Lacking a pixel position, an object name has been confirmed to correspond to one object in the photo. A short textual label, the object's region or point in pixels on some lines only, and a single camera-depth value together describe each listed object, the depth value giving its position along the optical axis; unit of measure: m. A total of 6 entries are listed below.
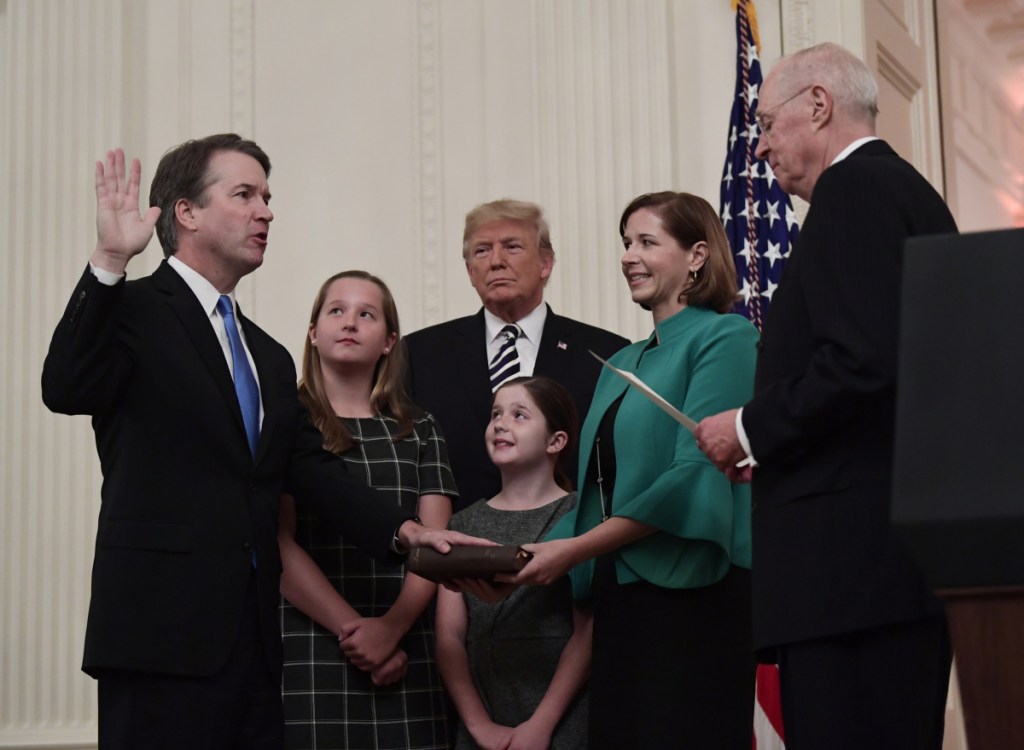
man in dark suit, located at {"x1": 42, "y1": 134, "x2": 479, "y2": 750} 2.72
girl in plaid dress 3.37
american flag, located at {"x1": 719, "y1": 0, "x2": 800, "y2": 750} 5.30
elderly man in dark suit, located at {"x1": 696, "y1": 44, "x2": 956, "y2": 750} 2.36
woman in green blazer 3.13
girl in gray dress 3.40
